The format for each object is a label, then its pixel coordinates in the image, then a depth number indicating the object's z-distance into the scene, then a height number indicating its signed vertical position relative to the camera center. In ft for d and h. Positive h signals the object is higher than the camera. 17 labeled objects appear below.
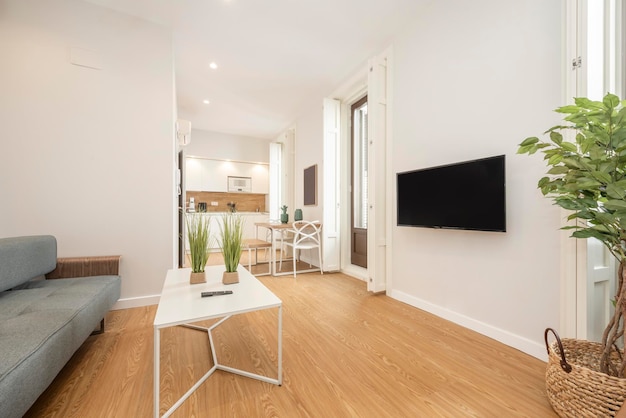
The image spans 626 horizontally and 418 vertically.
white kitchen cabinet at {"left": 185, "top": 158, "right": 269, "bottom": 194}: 20.62 +2.99
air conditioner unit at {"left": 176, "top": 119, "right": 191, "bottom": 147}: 12.42 +3.76
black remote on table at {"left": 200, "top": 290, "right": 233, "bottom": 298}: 5.12 -1.68
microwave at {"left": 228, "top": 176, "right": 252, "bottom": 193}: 21.93 +2.17
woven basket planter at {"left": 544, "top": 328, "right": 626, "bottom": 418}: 3.53 -2.56
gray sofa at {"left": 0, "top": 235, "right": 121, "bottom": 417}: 3.18 -1.86
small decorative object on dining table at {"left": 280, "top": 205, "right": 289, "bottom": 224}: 14.89 -0.51
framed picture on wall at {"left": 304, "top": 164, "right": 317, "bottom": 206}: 15.35 +1.45
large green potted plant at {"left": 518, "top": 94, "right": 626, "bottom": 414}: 3.49 +0.47
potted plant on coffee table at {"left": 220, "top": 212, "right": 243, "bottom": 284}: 5.92 -0.89
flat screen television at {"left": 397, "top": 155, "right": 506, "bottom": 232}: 6.16 +0.37
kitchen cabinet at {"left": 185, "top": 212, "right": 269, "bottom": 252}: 21.99 -0.94
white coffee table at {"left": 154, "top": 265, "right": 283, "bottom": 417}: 3.97 -1.71
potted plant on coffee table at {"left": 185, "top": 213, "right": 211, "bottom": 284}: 5.98 -0.84
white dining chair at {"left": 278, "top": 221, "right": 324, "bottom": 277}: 13.09 -1.35
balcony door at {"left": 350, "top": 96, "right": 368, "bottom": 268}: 13.50 +1.36
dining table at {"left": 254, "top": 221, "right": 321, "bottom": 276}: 13.15 -1.62
